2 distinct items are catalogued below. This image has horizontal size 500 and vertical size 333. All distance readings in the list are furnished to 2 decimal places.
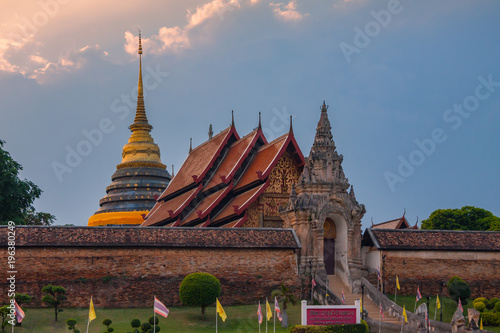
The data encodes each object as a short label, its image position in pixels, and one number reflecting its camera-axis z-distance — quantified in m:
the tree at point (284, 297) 26.83
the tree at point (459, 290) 29.88
